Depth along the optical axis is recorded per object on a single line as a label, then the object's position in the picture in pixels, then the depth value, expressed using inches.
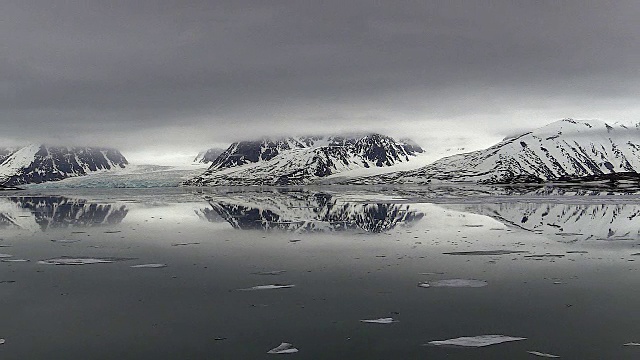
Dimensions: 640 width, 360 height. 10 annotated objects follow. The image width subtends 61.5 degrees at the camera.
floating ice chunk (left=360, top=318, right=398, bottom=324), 381.1
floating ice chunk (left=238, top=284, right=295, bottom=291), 492.7
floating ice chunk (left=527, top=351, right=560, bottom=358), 309.1
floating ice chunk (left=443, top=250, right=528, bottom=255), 684.7
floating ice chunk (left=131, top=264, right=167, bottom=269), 617.0
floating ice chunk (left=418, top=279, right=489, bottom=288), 499.8
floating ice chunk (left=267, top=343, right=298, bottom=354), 322.7
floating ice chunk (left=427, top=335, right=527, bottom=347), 334.3
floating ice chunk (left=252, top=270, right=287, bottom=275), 569.0
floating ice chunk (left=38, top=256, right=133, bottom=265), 645.9
